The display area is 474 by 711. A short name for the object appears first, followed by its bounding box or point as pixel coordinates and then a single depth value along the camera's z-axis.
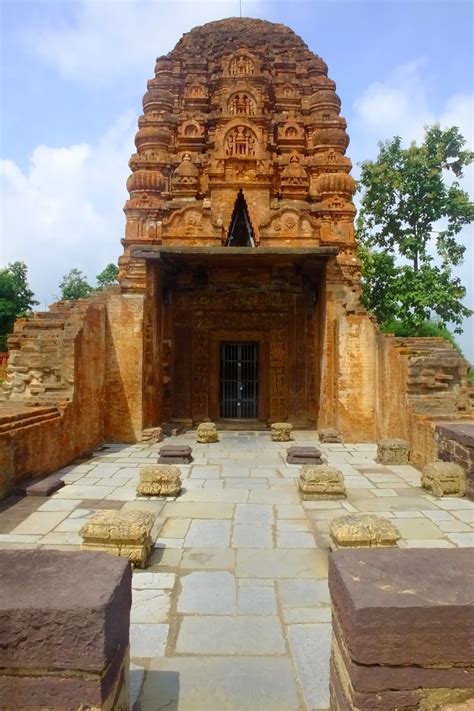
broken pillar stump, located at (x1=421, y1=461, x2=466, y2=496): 6.40
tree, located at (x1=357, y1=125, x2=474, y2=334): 15.33
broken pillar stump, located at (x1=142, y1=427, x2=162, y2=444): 10.61
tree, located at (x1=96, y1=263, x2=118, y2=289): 33.81
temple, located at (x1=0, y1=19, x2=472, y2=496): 9.73
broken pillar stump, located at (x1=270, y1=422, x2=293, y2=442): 10.88
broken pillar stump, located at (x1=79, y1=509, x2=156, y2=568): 4.14
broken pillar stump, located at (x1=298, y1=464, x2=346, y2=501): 6.26
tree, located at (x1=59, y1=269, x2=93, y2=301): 36.19
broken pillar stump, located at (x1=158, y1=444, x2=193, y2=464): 8.46
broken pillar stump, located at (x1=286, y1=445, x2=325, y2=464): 8.48
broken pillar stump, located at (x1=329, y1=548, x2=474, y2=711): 1.85
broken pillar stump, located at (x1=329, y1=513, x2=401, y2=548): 4.24
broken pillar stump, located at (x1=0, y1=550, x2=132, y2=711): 1.81
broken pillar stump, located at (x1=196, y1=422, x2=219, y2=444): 10.59
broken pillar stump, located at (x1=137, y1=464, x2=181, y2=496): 6.36
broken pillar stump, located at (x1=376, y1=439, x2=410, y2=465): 8.49
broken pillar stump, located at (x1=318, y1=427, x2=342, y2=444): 10.75
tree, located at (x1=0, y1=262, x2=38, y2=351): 24.22
